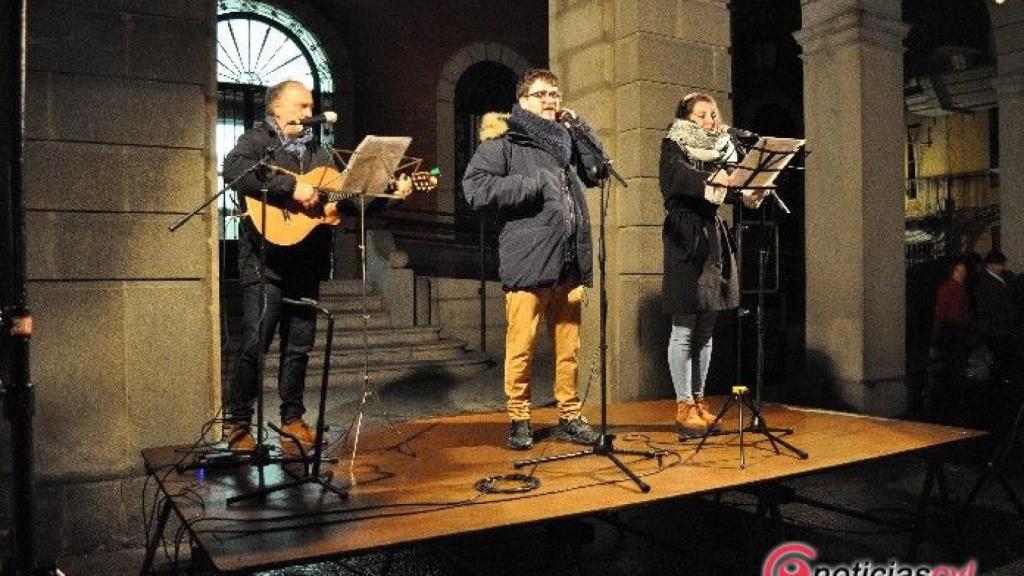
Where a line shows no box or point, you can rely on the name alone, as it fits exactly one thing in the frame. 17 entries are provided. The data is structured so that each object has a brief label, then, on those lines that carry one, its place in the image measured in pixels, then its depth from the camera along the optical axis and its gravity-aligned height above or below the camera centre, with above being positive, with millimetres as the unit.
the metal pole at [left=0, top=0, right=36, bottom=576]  2781 -91
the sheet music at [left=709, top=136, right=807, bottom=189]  4078 +627
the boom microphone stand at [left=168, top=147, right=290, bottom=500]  3523 -443
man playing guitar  4293 +109
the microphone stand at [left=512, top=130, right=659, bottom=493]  3502 -786
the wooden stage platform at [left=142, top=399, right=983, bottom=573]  2867 -873
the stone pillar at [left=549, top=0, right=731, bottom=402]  6535 +1306
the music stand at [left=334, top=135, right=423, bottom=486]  3609 +565
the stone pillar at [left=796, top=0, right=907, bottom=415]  7684 +804
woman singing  4680 +216
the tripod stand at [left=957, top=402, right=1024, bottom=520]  4234 -1060
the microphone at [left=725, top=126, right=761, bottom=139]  4309 +840
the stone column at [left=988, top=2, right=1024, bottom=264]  10828 +2161
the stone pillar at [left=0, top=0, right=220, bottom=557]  4383 +241
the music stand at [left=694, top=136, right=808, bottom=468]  4082 +574
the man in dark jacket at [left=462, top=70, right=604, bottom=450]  4199 +410
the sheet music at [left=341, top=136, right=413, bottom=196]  3605 +576
